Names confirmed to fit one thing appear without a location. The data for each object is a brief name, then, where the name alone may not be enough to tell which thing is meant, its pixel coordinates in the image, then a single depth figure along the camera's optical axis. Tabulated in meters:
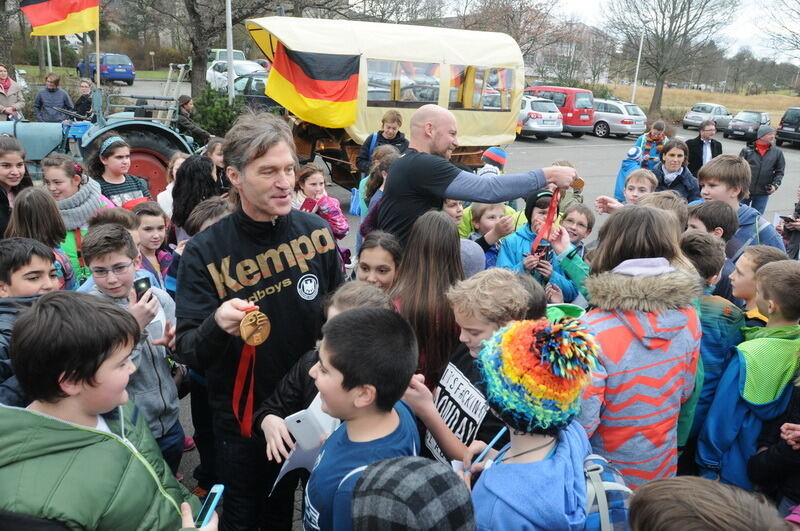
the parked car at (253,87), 16.17
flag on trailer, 10.57
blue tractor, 7.99
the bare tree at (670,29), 39.78
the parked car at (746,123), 26.97
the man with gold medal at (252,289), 2.29
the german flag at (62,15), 8.52
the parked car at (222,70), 24.72
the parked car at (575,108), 24.33
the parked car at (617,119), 25.17
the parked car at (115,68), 30.98
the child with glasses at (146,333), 2.90
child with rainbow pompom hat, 1.60
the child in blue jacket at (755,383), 2.47
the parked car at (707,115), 29.27
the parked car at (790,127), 25.25
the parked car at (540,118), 22.41
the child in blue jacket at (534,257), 3.71
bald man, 3.38
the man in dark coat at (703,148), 8.84
